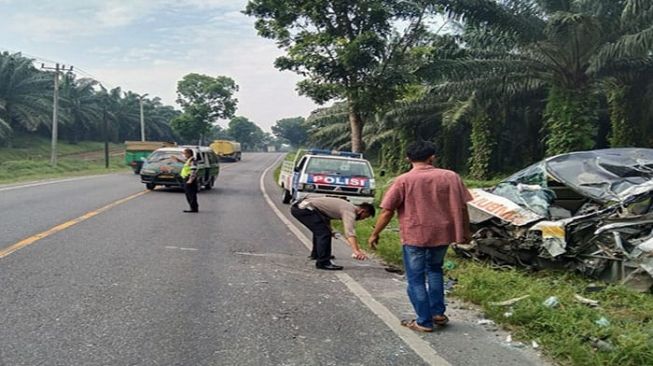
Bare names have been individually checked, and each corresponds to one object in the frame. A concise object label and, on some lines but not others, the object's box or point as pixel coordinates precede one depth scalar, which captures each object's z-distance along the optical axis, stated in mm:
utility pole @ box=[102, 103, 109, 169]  43781
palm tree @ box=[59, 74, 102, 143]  60344
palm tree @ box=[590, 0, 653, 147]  14148
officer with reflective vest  13456
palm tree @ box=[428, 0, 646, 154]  15945
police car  14383
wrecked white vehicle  6552
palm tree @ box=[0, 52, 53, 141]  44906
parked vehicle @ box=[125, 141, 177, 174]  34594
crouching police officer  7621
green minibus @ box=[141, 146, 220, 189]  19250
